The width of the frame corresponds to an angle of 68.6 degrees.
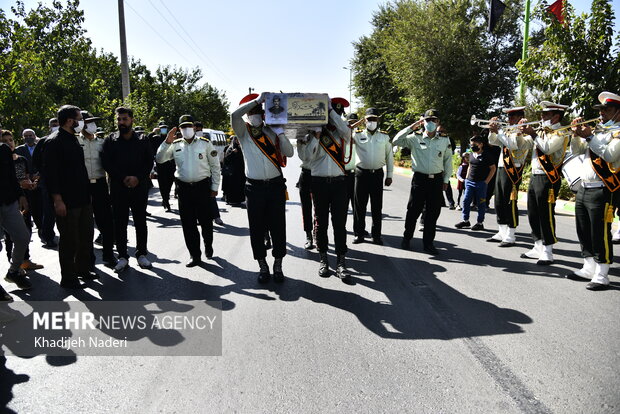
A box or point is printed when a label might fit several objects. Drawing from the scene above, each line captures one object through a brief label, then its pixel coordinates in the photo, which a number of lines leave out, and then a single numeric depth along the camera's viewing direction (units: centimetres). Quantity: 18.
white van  2223
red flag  1060
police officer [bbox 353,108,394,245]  746
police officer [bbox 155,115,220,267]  636
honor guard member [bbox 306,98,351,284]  574
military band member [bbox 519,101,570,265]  608
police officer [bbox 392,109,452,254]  701
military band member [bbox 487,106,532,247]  697
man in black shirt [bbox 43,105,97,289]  514
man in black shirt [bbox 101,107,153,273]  611
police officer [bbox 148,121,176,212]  1103
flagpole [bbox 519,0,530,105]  1482
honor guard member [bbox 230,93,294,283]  541
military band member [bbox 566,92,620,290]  493
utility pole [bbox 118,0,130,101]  1780
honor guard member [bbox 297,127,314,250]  735
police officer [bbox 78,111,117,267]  621
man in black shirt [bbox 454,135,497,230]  898
